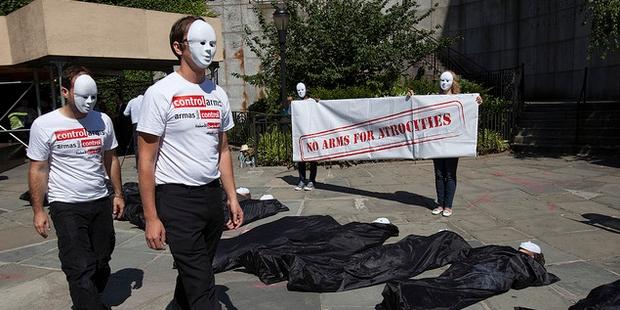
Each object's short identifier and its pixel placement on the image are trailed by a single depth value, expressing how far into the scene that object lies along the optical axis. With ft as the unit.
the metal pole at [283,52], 35.58
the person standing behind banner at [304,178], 27.53
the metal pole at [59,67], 35.58
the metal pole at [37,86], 42.61
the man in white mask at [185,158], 8.48
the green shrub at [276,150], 36.40
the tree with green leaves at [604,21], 27.63
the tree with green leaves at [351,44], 42.60
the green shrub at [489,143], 38.19
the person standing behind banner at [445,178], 21.08
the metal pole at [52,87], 37.82
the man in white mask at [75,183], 10.80
